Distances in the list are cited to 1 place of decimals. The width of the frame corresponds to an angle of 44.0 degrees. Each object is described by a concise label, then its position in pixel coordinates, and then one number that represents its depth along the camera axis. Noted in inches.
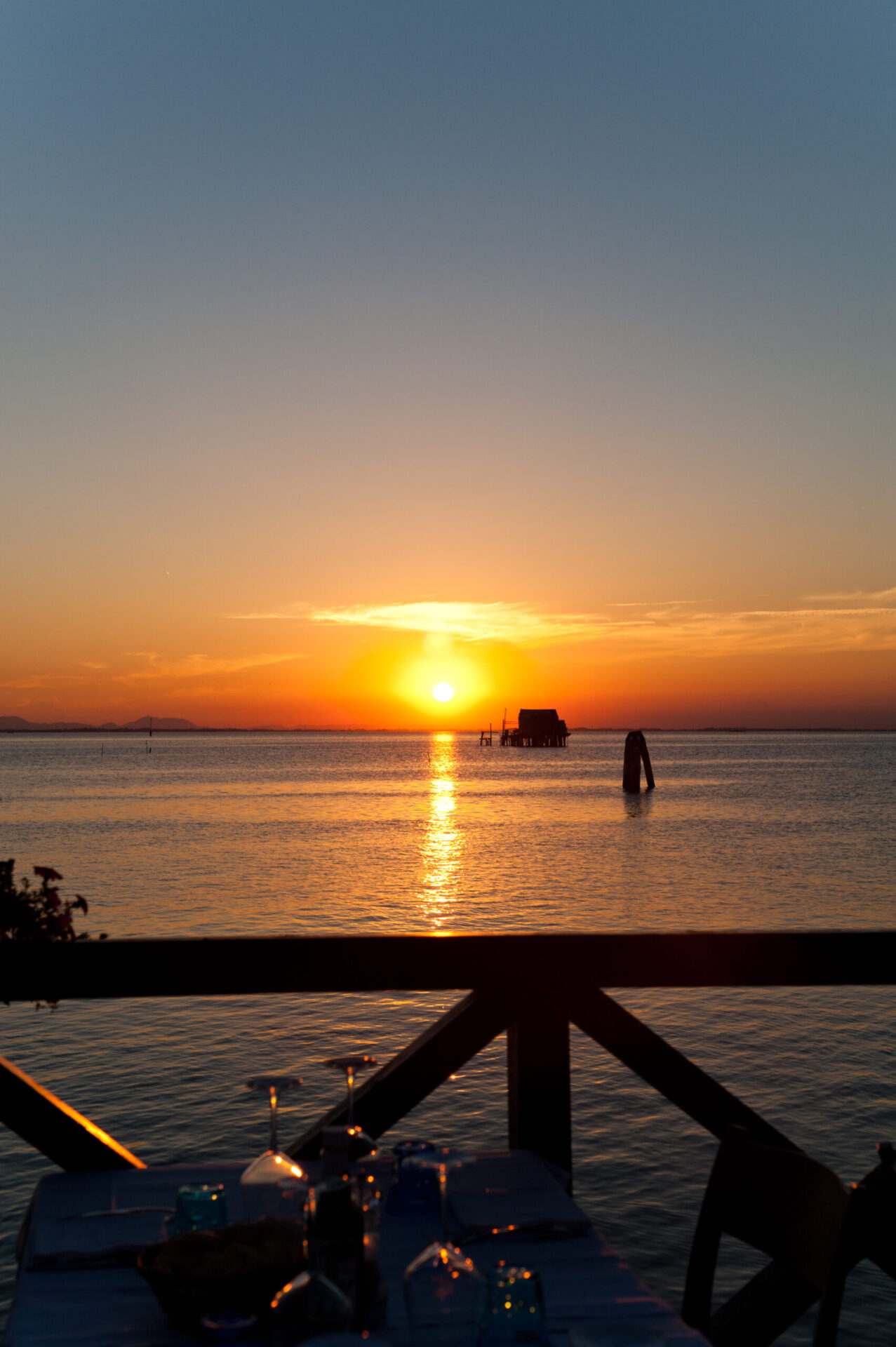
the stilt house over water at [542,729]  5182.1
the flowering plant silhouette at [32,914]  115.0
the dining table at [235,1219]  68.2
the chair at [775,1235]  78.5
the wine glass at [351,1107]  87.6
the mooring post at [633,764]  2114.9
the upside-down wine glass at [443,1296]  65.8
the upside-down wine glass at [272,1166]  80.7
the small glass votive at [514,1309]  61.2
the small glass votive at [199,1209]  75.0
